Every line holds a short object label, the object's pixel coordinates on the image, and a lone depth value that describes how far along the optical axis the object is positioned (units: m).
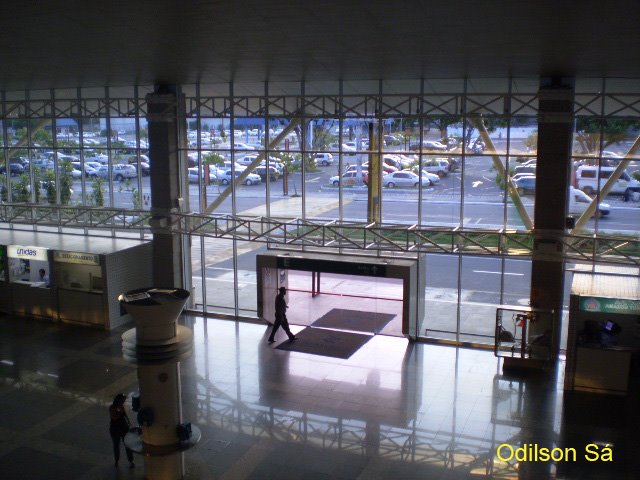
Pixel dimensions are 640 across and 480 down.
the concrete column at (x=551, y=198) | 14.63
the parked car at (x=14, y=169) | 21.53
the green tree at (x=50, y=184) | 20.97
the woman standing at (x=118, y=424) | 10.42
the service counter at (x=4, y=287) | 19.58
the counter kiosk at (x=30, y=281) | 19.03
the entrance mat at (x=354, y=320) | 18.05
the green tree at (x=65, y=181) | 20.72
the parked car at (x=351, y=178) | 17.22
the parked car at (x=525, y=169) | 15.67
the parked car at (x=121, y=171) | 19.72
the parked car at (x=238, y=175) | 18.36
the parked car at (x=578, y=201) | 15.39
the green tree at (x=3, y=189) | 21.91
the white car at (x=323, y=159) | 17.45
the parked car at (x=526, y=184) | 15.72
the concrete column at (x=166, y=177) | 18.23
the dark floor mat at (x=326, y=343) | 16.30
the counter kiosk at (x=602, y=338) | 13.63
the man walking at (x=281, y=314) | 16.67
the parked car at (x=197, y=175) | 18.75
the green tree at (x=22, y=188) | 21.47
